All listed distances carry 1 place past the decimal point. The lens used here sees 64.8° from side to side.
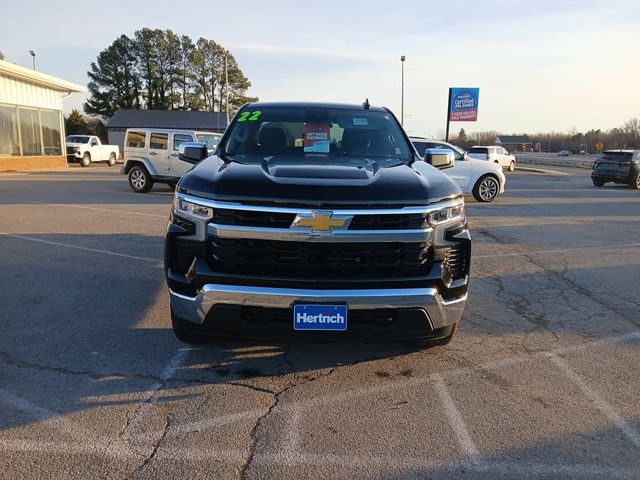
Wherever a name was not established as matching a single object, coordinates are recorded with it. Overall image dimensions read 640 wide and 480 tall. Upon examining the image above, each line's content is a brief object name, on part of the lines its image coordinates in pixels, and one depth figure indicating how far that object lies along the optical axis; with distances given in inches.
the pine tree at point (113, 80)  2721.5
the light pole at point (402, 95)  1617.1
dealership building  946.1
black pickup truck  120.0
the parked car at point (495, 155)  1139.8
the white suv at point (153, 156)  601.9
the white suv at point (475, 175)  580.1
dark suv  829.8
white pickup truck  1230.9
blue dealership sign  1571.1
